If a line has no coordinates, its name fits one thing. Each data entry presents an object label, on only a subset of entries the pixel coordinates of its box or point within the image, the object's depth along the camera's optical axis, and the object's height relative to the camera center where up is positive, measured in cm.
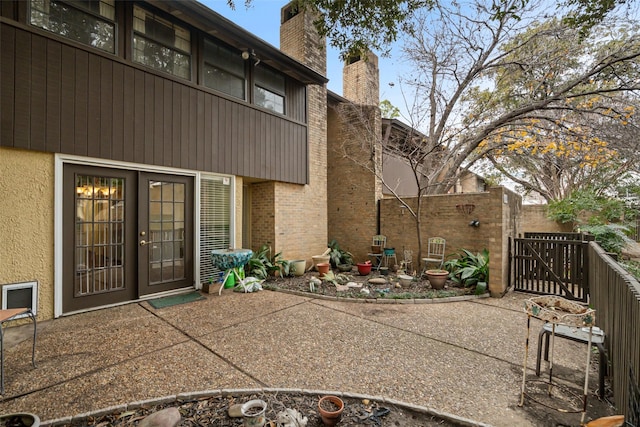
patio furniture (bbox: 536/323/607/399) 243 -117
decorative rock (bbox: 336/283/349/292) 606 -164
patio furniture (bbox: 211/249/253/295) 554 -92
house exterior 402 +117
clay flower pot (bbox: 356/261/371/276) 771 -152
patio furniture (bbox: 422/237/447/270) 746 -96
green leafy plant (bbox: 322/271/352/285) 669 -160
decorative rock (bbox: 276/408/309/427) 194 -143
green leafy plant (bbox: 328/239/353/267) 870 -135
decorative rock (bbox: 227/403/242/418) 215 -150
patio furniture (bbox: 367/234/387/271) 847 -98
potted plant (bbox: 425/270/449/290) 612 -141
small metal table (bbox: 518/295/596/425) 217 -79
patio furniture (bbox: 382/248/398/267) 792 -124
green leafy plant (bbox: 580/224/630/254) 678 -58
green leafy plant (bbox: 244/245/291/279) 686 -131
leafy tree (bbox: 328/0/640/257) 781 +419
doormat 496 -162
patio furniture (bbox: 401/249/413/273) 780 -131
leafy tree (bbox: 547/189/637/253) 954 +13
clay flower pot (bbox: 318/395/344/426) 204 -147
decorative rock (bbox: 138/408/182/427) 197 -146
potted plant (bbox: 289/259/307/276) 744 -143
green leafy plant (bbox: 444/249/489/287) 605 -121
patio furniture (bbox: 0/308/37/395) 246 -100
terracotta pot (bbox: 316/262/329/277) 727 -142
